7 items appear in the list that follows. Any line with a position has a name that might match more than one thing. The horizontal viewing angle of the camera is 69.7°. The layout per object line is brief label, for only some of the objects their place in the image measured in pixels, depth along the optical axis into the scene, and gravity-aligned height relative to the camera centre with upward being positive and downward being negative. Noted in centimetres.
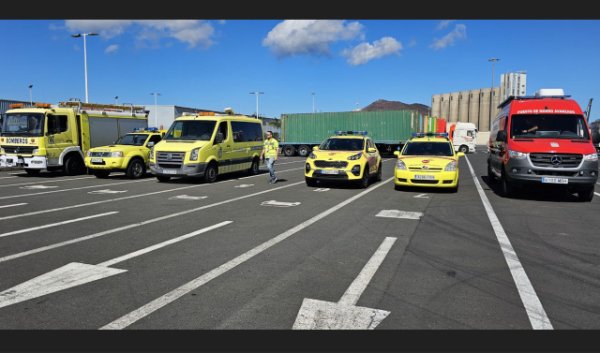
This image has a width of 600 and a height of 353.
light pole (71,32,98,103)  2958 +613
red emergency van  1046 -7
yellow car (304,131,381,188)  1305 -62
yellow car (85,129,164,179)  1559 -64
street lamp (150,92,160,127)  6114 +340
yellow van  1400 -28
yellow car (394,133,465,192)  1219 -74
